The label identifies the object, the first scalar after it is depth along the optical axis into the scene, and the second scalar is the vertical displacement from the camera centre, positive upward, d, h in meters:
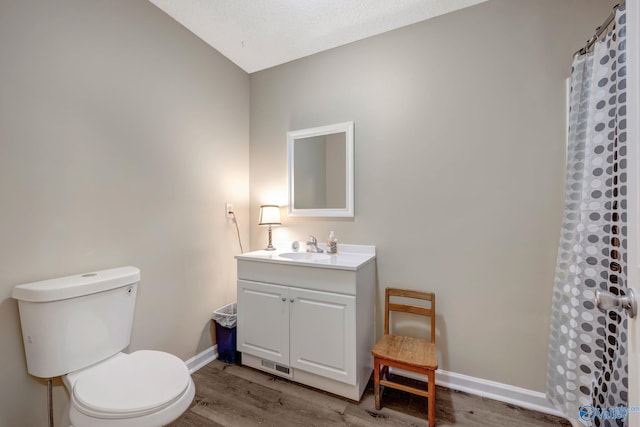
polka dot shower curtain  1.00 -0.17
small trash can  2.04 -1.00
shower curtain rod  1.07 +0.77
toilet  0.99 -0.70
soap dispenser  2.05 -0.29
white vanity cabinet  1.62 -0.75
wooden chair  1.43 -0.85
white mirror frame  2.03 +0.33
